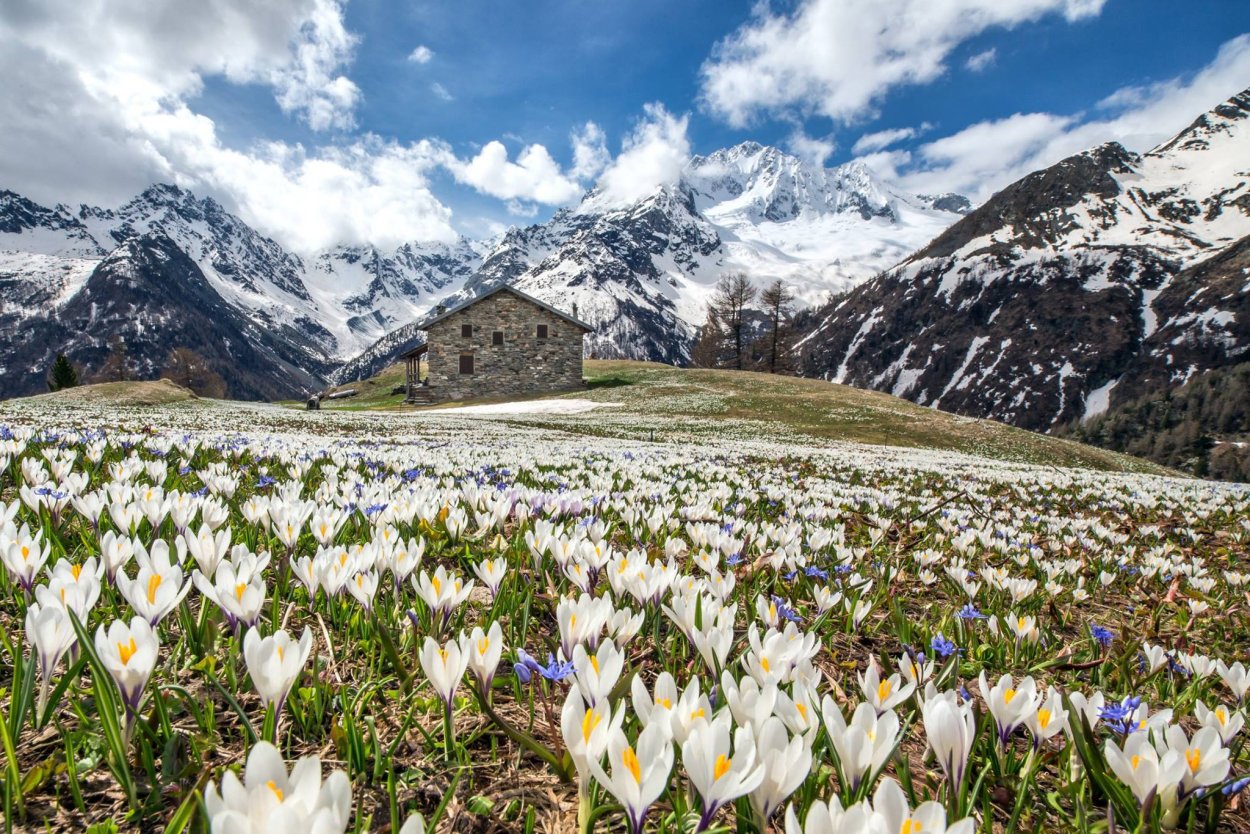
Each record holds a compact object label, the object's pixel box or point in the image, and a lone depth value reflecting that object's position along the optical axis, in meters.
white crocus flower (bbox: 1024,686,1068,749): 1.56
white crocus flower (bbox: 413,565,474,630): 1.91
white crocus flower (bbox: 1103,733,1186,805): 1.30
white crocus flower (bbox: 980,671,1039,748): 1.58
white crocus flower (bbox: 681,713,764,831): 1.09
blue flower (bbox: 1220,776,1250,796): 1.43
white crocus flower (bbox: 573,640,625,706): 1.38
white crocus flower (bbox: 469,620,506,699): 1.50
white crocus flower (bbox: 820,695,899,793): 1.28
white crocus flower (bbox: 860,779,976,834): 0.93
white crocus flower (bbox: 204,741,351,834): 0.78
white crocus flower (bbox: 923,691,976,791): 1.33
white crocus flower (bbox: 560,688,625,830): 1.15
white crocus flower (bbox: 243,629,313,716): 1.31
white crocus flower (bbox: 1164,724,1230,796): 1.33
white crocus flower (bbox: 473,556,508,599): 2.30
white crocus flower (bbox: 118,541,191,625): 1.57
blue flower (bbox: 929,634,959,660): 2.29
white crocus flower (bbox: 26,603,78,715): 1.30
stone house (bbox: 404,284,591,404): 57.94
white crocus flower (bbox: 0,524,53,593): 1.85
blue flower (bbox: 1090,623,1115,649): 2.79
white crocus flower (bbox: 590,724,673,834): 1.03
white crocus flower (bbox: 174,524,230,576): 2.14
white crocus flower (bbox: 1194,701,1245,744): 1.57
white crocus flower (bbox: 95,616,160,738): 1.25
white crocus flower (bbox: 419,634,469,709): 1.37
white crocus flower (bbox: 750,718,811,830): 1.12
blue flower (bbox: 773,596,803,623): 2.56
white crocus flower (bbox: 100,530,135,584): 2.01
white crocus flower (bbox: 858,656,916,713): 1.55
